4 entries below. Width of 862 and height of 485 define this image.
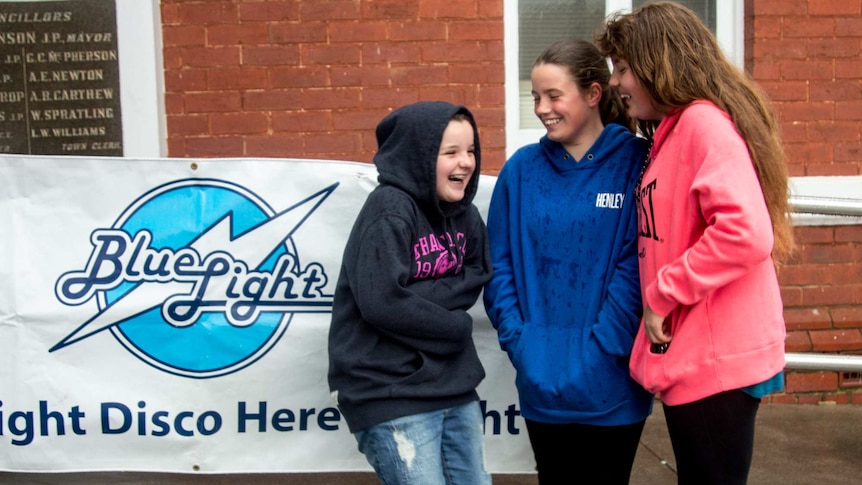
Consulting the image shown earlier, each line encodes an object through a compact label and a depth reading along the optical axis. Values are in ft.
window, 17.06
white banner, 10.73
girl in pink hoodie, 7.08
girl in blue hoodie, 8.09
